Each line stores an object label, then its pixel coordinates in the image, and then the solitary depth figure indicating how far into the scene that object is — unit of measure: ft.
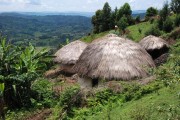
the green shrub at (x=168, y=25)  60.05
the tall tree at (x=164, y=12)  63.61
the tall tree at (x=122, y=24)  72.77
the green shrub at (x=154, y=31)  56.98
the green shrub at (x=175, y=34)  47.46
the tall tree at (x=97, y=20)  89.45
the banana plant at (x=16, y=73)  26.54
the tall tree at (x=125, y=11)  84.40
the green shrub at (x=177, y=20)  59.00
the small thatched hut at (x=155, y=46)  42.07
